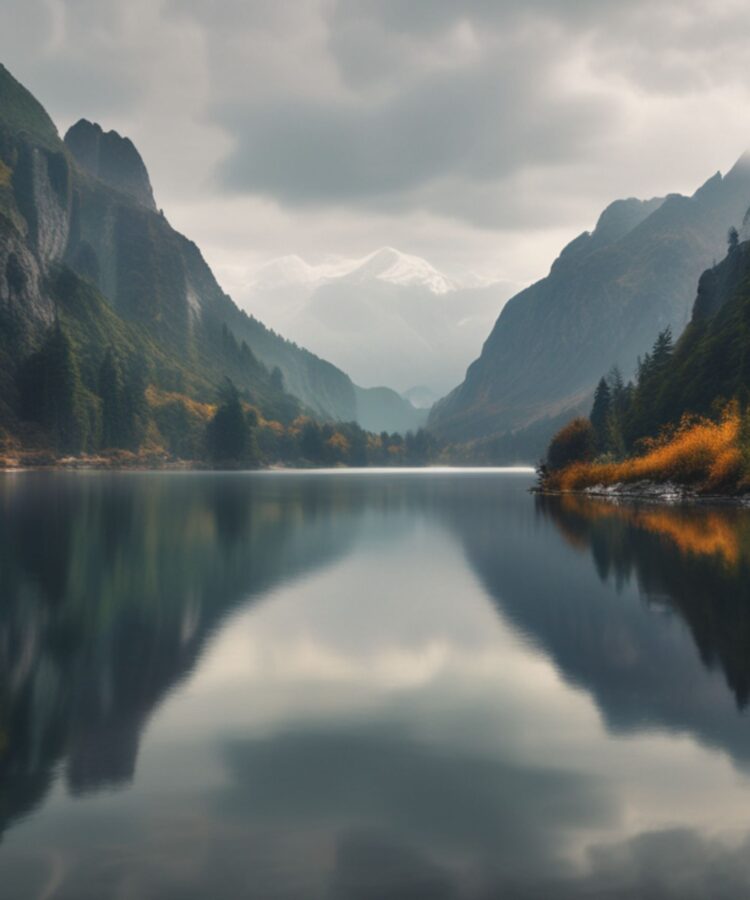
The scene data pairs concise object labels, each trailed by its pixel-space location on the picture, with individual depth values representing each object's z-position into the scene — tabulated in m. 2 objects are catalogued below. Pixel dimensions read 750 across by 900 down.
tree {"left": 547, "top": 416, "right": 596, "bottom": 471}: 126.88
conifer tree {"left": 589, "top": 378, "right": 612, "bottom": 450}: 144.00
